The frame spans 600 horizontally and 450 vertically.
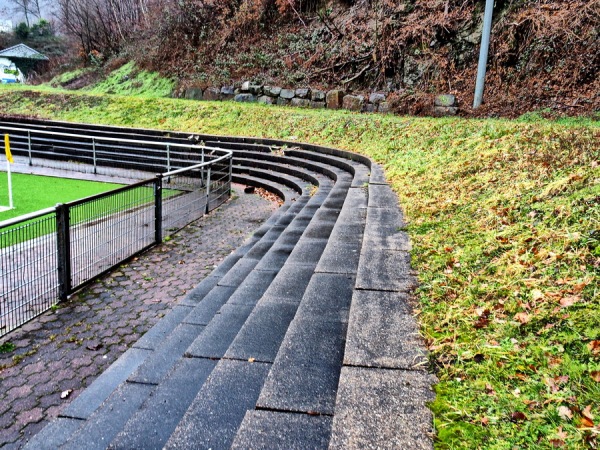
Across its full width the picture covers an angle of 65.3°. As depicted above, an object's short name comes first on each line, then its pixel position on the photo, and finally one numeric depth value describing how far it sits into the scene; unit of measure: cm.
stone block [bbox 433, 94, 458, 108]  1433
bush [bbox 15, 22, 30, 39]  5128
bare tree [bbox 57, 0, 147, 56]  3250
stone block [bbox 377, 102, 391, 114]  1567
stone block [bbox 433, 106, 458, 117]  1412
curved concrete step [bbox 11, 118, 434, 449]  201
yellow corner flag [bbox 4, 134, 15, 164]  874
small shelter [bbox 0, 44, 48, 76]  4322
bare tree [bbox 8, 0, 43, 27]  6284
